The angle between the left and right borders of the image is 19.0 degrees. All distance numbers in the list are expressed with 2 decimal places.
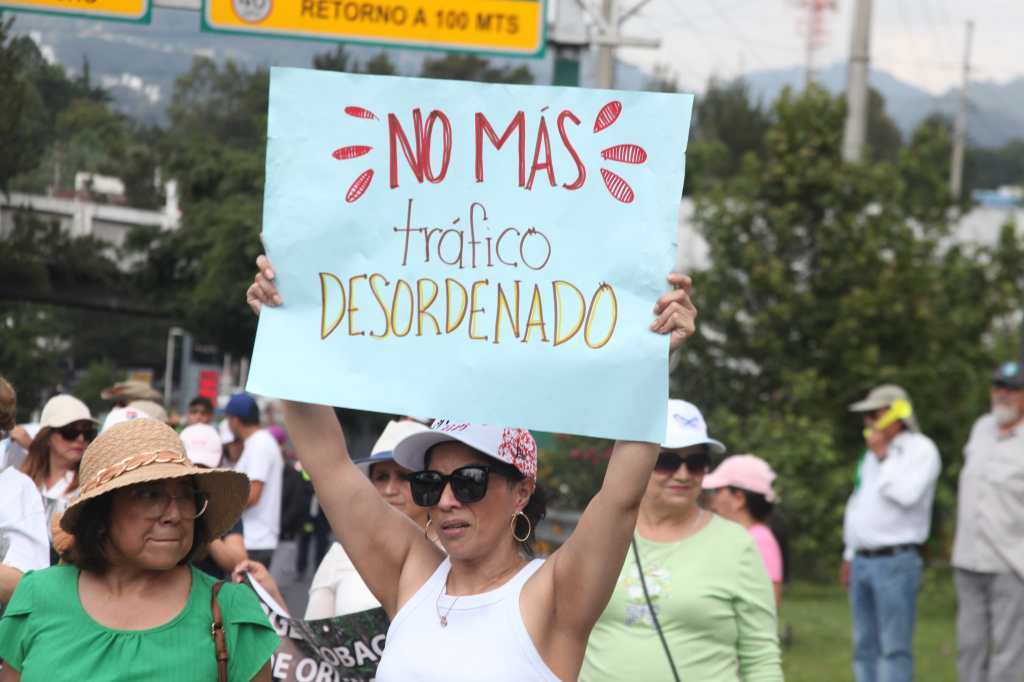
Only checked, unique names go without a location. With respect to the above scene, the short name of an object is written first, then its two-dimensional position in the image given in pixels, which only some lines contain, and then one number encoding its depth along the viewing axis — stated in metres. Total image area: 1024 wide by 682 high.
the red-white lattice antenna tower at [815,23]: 134.41
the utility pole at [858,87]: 36.72
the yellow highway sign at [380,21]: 21.58
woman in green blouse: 7.21
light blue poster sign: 6.68
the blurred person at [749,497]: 14.29
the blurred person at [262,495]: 19.35
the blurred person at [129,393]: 17.92
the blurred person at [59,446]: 12.83
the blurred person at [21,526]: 9.07
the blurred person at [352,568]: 9.87
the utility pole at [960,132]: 120.18
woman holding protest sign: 6.62
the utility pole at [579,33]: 23.95
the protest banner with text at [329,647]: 8.05
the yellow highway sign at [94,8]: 19.63
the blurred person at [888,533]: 18.11
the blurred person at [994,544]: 17.08
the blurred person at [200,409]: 21.73
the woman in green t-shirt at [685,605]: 9.16
